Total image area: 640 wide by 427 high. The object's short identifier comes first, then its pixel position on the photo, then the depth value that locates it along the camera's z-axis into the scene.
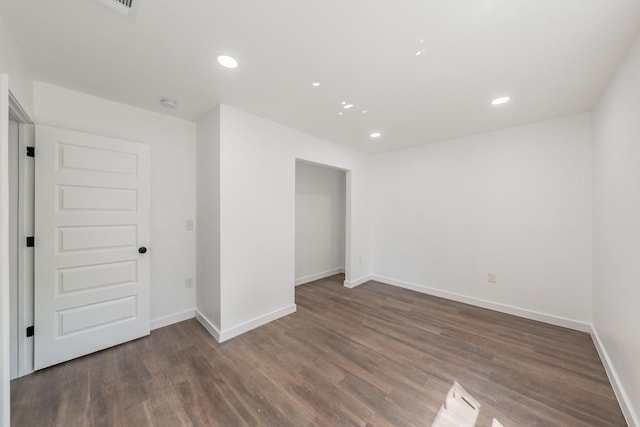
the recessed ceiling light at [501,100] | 2.27
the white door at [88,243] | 2.00
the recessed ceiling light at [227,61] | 1.70
